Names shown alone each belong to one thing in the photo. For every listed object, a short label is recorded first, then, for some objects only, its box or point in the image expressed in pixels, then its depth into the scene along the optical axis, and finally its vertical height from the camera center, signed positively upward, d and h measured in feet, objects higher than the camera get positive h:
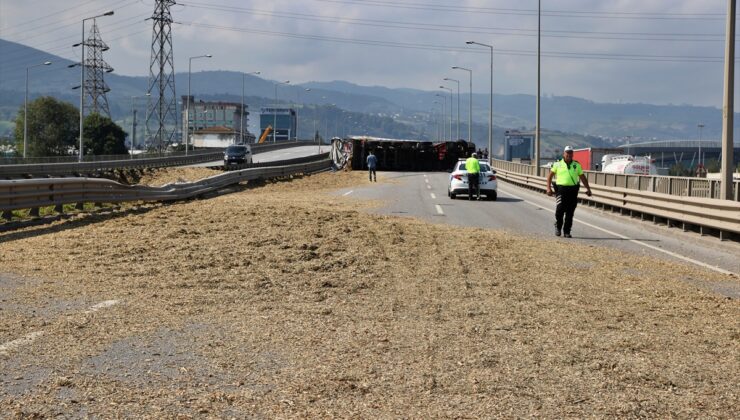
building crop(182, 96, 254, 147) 555.98 +24.32
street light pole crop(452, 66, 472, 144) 257.83 +20.87
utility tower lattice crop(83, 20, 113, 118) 375.45 +40.02
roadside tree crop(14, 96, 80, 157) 386.73 +18.11
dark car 214.81 +3.84
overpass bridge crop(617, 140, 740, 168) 609.83 +18.94
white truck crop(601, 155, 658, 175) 184.44 +2.54
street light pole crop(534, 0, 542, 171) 141.33 +14.40
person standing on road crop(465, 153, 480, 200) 100.07 -0.07
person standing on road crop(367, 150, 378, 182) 150.20 +1.53
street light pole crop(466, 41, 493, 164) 200.81 +15.28
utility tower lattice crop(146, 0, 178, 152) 254.68 +28.19
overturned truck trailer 220.02 +5.05
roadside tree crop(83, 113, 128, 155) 374.22 +13.08
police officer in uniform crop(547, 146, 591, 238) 59.11 -0.79
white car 103.81 -1.16
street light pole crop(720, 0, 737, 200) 62.28 +6.58
